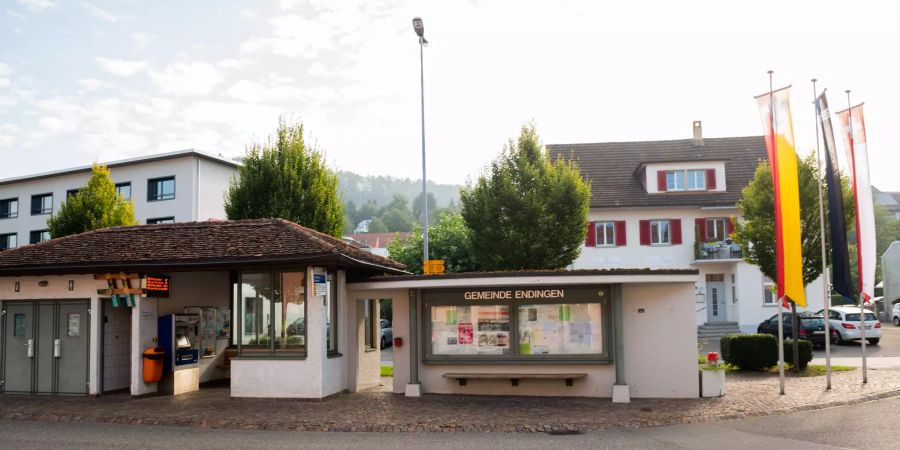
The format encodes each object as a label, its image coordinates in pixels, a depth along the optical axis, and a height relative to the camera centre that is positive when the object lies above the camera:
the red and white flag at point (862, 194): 16.69 +1.90
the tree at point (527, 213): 25.80 +2.56
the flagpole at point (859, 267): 16.60 +0.27
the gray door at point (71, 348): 15.99 -1.08
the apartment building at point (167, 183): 42.94 +6.73
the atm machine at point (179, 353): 15.99 -1.28
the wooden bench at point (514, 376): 14.53 -1.74
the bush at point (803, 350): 19.16 -1.79
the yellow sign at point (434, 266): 17.89 +0.55
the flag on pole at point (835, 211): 16.58 +1.53
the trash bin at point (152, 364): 15.59 -1.43
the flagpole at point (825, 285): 15.77 -0.11
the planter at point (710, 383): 14.53 -1.94
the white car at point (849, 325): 27.61 -1.70
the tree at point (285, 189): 26.94 +3.74
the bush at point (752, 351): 19.08 -1.77
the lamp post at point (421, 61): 23.58 +7.48
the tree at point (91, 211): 30.16 +3.50
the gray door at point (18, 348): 16.33 -1.08
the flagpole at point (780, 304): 14.80 -0.47
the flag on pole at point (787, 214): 14.99 +1.33
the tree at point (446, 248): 37.22 +2.08
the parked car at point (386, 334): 32.56 -1.91
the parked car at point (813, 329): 27.00 -1.75
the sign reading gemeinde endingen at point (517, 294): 15.01 -0.14
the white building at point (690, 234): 35.81 +2.43
